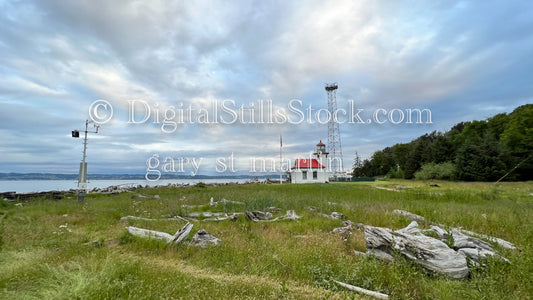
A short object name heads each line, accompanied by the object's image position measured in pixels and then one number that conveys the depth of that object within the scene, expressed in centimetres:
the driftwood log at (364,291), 386
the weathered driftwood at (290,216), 1035
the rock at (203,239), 659
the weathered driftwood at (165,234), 672
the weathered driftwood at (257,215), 1048
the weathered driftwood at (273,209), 1239
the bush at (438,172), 4747
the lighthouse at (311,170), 4878
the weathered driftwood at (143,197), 1941
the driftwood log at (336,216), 1048
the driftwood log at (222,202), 1403
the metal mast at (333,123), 5163
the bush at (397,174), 6944
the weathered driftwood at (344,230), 759
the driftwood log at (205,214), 1117
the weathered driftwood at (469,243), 571
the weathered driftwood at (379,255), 535
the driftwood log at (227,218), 1038
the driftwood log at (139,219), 1007
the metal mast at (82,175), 1684
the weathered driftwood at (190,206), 1356
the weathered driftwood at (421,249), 479
